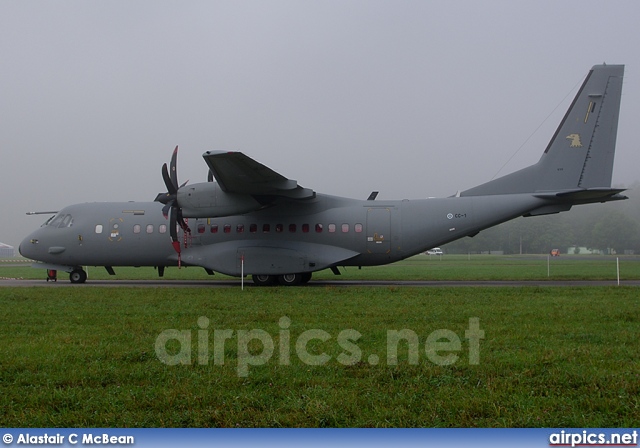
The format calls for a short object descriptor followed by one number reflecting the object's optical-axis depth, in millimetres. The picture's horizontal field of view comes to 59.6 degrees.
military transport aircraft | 21125
